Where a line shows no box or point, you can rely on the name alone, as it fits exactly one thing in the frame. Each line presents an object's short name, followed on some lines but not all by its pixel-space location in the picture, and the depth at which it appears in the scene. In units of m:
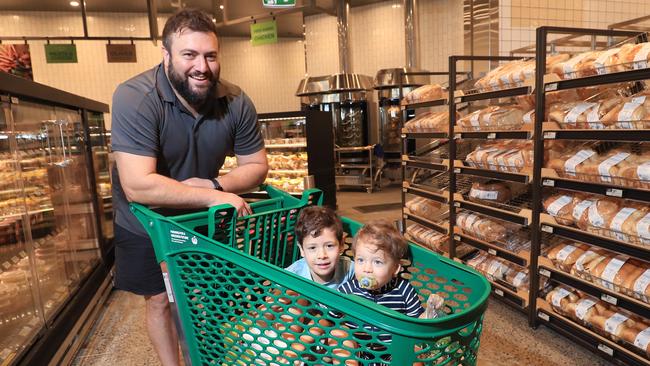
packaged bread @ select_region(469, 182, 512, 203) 3.18
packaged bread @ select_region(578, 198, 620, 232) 2.26
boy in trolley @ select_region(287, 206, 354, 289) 1.32
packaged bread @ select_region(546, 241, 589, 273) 2.46
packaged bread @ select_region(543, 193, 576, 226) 2.48
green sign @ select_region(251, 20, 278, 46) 7.40
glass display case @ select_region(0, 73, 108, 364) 2.16
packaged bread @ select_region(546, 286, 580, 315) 2.51
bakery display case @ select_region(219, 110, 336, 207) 5.31
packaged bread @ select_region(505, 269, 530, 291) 2.89
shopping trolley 0.79
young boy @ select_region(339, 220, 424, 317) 1.21
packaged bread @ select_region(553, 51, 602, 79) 2.26
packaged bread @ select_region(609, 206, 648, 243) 2.09
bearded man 1.42
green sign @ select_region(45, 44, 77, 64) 6.72
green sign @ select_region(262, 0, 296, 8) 6.65
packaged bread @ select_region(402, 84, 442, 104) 3.74
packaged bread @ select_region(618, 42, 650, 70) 1.98
